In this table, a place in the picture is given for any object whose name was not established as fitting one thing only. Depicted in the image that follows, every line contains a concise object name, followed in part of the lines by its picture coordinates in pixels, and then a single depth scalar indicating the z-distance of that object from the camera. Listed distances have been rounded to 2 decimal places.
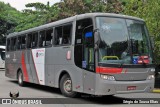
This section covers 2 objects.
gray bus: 12.09
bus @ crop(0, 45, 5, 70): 40.28
